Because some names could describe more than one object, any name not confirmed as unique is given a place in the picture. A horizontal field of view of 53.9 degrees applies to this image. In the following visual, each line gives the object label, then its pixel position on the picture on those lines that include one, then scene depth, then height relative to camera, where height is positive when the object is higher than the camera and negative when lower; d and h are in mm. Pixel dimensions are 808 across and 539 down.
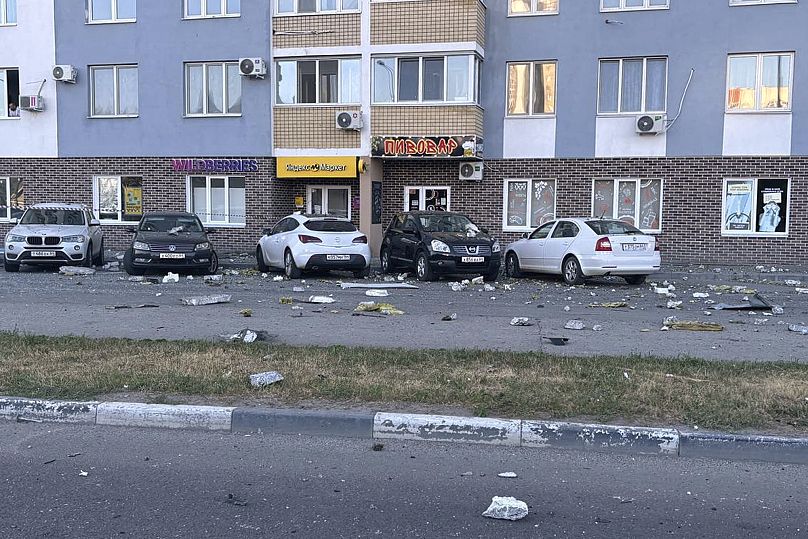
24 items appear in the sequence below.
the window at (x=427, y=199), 23125 +130
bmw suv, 17328 -850
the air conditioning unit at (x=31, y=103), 23875 +2887
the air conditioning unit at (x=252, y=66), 22406 +3811
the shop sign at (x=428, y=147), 21438 +1546
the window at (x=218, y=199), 23844 +60
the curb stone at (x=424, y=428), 5488 -1644
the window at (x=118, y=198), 24344 +55
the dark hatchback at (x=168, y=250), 16688 -1059
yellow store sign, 22359 +997
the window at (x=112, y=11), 23688 +5639
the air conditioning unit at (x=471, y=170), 22406 +951
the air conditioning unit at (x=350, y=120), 21906 +2268
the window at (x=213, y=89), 23234 +3276
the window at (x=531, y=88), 22078 +3245
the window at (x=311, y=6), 22391 +5548
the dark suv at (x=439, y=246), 16156 -897
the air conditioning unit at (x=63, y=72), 23531 +3760
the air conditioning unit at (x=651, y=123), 20953 +2177
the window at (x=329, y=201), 24094 +38
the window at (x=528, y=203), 22578 +37
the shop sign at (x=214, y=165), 23156 +1054
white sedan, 15398 -903
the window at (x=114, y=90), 23875 +3299
